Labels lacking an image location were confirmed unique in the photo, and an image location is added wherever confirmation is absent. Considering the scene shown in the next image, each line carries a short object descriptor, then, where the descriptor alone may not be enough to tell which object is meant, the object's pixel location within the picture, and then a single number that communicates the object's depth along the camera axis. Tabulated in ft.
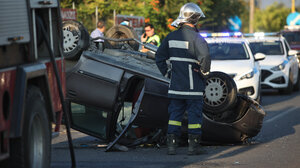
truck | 29.02
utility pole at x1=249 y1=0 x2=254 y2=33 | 316.90
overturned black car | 46.46
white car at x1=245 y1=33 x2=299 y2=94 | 102.41
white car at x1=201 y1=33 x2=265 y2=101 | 81.26
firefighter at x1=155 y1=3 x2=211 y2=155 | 45.44
